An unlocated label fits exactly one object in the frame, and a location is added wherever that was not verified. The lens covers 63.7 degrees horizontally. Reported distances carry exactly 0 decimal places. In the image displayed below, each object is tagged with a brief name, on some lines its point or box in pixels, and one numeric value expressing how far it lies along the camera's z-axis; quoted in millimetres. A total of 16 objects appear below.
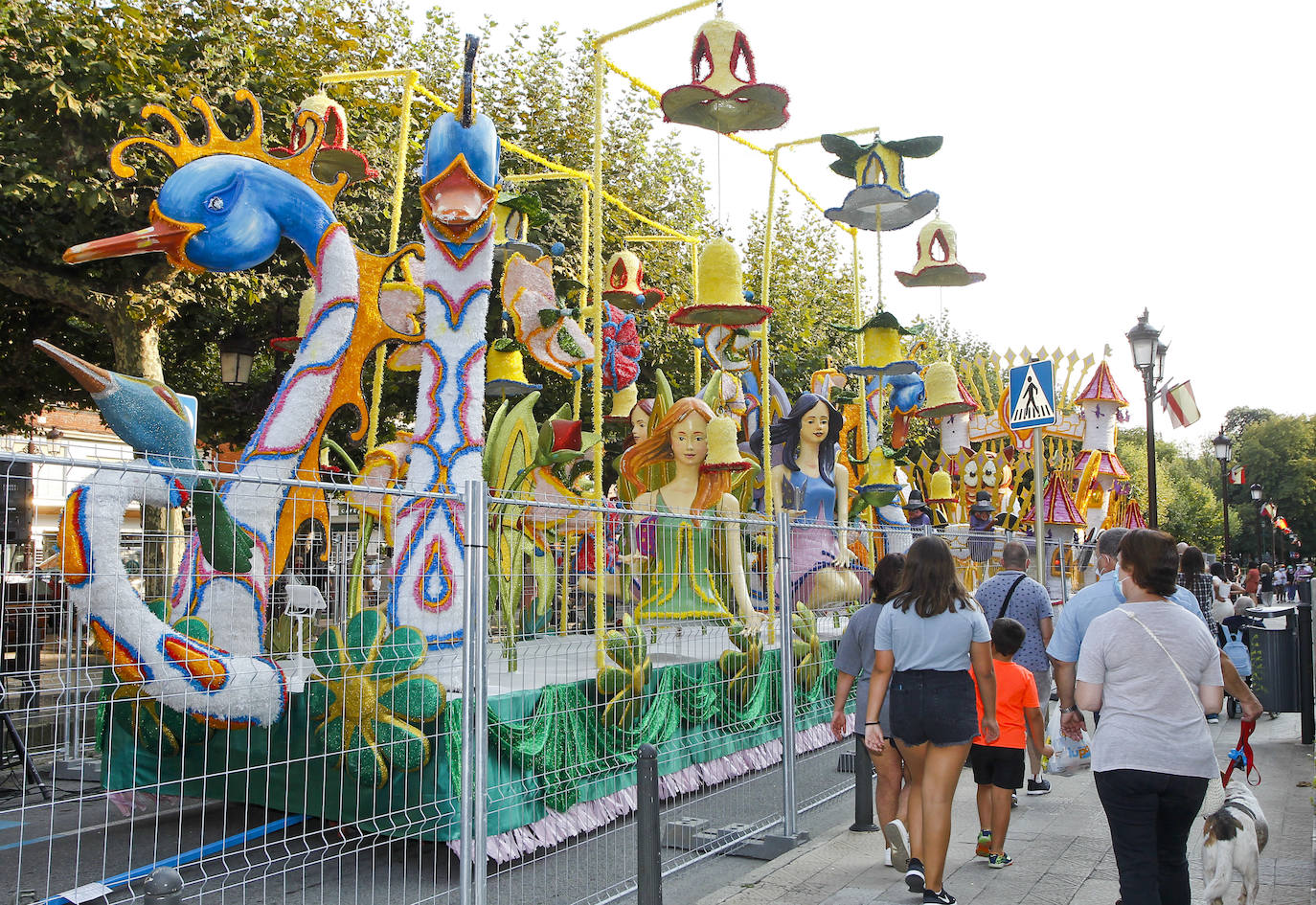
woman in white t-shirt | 3654
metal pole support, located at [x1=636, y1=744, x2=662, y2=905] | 4320
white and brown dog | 4160
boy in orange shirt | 5480
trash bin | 9234
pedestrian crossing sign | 8742
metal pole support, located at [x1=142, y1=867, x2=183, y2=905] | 2553
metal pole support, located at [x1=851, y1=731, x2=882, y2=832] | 6559
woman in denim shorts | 4766
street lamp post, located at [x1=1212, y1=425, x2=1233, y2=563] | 28906
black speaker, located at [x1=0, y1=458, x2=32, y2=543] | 5898
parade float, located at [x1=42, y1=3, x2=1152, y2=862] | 5430
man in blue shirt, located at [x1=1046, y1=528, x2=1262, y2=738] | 4098
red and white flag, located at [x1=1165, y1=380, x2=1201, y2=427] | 13914
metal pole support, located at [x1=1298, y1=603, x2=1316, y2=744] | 8875
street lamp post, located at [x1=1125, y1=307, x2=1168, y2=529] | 13227
